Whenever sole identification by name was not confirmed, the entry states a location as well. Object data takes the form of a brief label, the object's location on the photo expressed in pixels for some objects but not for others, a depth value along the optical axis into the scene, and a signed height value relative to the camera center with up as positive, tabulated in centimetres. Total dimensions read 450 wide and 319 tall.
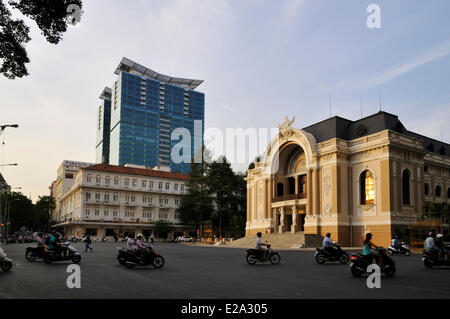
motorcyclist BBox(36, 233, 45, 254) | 1909 -178
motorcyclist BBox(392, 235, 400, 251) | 2679 -254
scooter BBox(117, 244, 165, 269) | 1520 -209
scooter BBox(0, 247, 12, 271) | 1356 -203
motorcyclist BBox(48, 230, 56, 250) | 1710 -167
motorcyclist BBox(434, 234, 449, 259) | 1673 -162
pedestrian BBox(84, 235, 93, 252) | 2885 -258
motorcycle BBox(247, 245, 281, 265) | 1802 -226
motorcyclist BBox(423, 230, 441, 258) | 1667 -165
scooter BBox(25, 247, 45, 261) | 1808 -227
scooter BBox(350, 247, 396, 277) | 1283 -184
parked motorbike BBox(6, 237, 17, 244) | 5177 -484
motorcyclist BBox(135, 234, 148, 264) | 1534 -171
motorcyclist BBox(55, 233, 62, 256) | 1714 -188
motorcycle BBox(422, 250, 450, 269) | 1650 -219
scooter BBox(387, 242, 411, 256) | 2678 -288
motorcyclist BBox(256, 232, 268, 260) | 1798 -195
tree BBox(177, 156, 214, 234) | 6581 +138
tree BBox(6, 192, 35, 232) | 7838 -113
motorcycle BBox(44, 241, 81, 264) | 1705 -218
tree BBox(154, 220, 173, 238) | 6844 -375
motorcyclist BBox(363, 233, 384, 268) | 1278 -154
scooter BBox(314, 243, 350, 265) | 1867 -232
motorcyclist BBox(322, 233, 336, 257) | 1867 -190
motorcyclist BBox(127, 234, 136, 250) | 1551 -148
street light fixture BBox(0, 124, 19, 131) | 2245 +450
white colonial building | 6994 +94
